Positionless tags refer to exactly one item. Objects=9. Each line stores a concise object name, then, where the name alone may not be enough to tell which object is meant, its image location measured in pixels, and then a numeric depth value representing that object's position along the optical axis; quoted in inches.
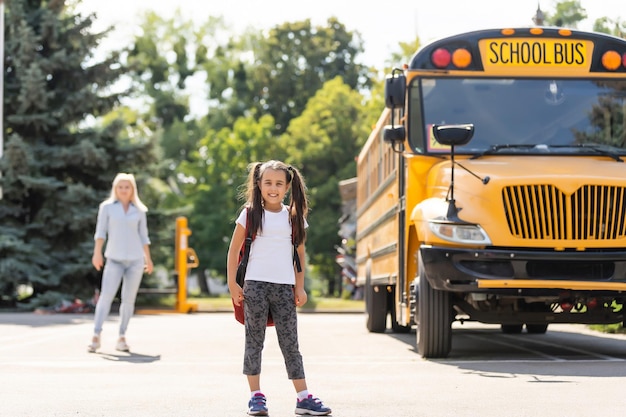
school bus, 380.8
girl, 272.5
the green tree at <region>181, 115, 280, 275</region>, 2155.5
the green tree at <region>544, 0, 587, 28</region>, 916.0
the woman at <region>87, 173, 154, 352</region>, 473.4
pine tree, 1098.1
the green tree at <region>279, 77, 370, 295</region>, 2187.5
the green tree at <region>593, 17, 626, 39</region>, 685.3
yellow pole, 1043.3
